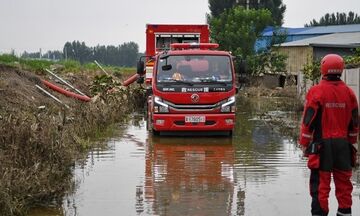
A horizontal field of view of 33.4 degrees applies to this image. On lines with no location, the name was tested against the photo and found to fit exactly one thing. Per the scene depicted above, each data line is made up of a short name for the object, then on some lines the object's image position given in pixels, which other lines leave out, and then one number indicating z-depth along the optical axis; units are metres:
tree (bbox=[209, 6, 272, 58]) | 39.41
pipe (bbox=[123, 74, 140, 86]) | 23.30
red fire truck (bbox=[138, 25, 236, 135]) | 13.56
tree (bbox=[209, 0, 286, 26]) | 64.81
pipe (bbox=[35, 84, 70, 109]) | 17.26
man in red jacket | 6.20
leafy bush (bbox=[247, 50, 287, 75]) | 38.25
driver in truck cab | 13.82
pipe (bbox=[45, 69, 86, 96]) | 21.31
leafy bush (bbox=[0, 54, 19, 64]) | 26.08
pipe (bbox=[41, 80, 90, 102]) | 19.42
